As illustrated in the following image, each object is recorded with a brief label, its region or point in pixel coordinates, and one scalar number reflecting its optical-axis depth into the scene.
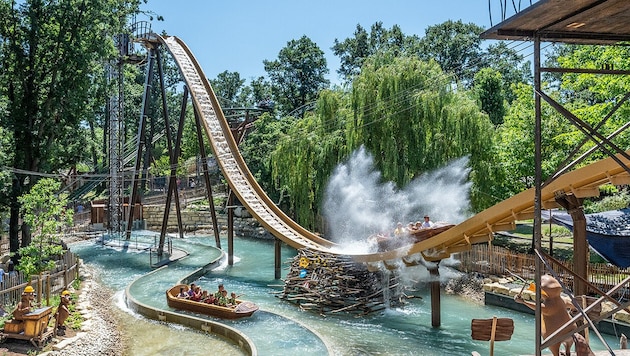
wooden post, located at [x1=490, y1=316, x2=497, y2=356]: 6.76
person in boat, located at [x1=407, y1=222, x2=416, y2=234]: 13.24
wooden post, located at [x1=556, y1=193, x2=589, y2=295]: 9.65
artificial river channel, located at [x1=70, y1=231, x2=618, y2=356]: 11.63
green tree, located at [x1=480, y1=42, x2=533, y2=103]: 44.62
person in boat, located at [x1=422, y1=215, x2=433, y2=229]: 13.57
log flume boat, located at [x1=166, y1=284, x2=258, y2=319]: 13.53
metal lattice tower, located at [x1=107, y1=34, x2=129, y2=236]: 25.59
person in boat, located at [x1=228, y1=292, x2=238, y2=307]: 13.88
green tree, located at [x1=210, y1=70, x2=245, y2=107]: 63.12
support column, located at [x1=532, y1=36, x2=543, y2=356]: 4.77
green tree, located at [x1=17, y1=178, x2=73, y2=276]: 12.95
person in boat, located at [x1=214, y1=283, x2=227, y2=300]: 14.22
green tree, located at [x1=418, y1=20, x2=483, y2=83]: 50.62
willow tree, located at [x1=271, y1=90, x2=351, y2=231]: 21.53
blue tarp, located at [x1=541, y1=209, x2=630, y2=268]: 11.93
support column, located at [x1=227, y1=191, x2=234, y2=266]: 21.44
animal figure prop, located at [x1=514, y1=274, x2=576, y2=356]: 5.71
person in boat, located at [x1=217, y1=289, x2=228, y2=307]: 13.93
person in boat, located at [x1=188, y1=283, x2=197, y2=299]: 14.69
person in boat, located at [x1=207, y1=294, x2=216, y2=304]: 14.19
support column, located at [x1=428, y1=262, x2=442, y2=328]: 13.33
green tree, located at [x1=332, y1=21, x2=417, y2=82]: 51.06
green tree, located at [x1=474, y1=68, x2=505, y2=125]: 35.59
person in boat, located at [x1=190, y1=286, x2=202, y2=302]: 14.44
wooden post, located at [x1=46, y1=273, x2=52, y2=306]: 12.56
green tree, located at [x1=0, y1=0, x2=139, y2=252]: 17.50
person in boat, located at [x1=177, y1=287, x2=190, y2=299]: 14.69
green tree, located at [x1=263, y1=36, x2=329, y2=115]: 48.91
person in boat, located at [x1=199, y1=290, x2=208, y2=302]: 14.36
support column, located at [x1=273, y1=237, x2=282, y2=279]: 19.52
